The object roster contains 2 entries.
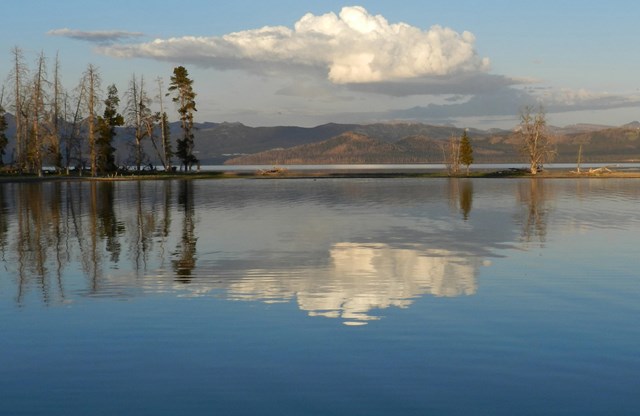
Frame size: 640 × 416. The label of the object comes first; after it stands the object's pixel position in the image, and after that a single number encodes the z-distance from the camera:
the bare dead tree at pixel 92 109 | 106.44
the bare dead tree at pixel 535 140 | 114.94
